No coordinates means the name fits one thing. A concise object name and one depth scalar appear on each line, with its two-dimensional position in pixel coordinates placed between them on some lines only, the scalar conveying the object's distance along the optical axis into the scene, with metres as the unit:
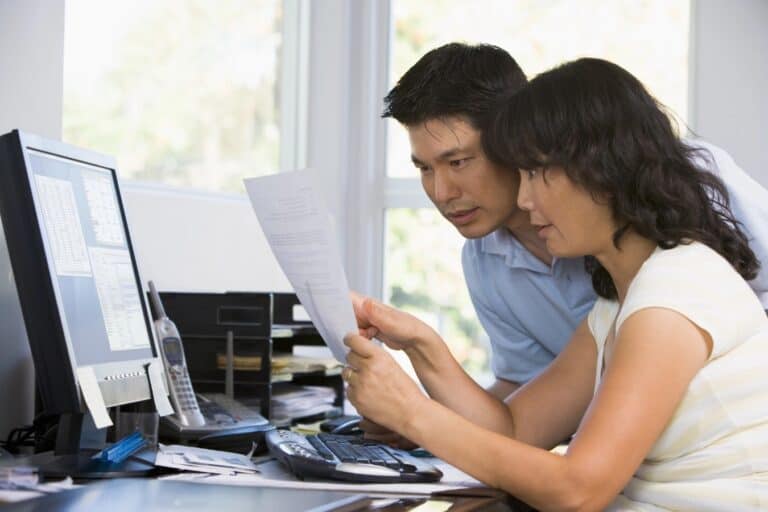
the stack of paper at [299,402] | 3.13
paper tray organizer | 3.04
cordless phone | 2.79
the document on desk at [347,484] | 2.43
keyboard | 2.49
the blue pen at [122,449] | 2.53
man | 2.88
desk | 2.29
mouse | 2.95
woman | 2.40
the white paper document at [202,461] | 2.55
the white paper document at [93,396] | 2.52
